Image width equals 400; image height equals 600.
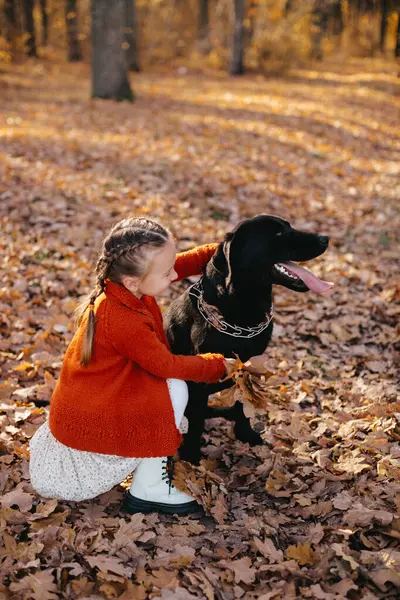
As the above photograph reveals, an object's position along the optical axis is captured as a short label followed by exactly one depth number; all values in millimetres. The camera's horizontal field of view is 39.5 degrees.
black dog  3248
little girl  2895
